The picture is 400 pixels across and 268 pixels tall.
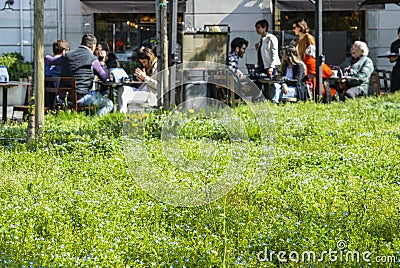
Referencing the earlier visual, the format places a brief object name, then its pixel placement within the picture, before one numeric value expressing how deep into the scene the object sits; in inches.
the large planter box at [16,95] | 626.8
